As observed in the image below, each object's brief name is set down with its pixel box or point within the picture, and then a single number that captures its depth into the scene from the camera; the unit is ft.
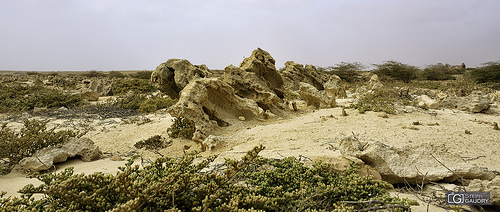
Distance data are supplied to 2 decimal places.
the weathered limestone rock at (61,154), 13.33
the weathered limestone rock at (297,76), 41.88
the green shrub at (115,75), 103.06
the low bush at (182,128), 19.39
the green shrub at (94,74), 105.29
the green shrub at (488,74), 58.82
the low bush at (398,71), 71.61
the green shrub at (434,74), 75.97
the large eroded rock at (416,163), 9.45
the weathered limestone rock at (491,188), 7.27
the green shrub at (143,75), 94.51
